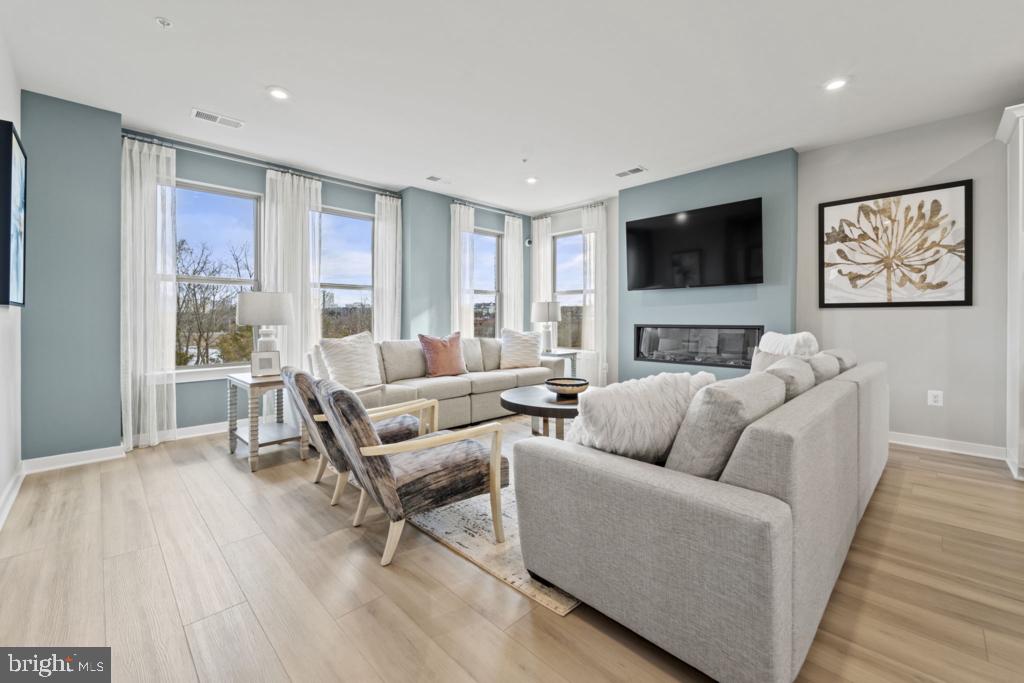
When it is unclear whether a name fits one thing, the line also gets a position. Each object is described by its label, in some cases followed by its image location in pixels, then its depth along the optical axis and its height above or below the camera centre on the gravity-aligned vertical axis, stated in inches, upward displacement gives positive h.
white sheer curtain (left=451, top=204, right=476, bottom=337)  230.7 +37.6
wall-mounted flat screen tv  175.5 +39.2
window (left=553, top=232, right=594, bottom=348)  250.5 +31.3
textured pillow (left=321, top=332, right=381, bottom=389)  151.4 -7.9
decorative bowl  125.6 -13.8
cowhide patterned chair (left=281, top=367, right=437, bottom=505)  93.5 -20.2
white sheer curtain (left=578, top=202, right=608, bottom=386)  234.8 +22.2
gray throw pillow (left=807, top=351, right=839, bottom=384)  84.2 -5.4
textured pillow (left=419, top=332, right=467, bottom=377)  180.7 -6.9
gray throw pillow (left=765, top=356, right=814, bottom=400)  69.6 -5.7
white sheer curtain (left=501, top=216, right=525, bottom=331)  261.1 +37.8
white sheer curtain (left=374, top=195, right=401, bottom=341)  208.7 +34.5
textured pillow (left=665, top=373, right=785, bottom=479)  53.2 -10.7
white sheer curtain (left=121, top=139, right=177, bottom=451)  142.8 +14.6
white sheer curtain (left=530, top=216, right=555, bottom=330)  265.1 +45.4
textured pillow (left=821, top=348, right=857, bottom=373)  104.0 -4.6
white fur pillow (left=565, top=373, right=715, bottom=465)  59.7 -10.6
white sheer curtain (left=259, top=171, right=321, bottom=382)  173.9 +34.3
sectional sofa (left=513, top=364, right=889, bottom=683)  44.3 -23.2
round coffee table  115.0 -17.7
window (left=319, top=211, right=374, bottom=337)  197.6 +29.9
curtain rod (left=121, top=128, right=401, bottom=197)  146.6 +68.1
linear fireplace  180.5 -2.0
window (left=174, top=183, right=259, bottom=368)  162.1 +26.1
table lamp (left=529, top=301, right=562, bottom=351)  229.6 +13.8
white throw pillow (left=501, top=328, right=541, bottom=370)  206.2 -5.0
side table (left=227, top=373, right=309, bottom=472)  126.0 -28.1
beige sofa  153.2 -17.2
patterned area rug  67.5 -38.2
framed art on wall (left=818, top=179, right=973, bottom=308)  139.1 +30.5
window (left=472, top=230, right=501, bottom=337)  254.5 +33.1
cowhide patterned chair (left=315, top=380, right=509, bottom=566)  72.9 -23.0
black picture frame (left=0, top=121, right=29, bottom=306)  88.5 +27.7
